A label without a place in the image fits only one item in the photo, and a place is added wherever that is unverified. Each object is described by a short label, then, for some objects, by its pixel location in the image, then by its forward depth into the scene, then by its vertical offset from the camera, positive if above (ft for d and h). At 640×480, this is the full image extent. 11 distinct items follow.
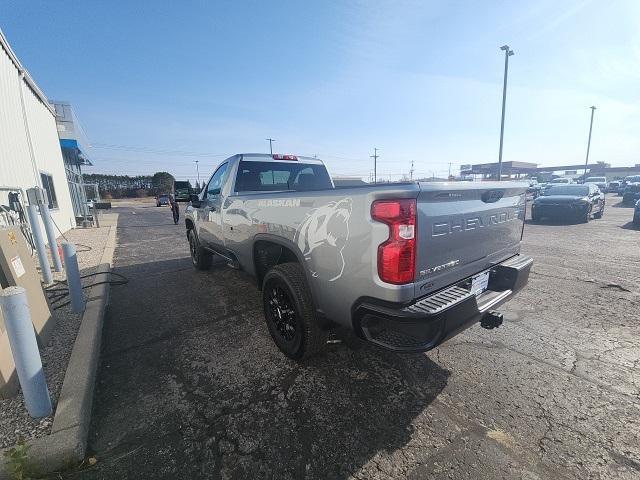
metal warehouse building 24.84 +5.61
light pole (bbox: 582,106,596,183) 145.69 +17.81
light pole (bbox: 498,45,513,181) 56.90 +17.27
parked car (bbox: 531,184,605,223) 39.37 -4.50
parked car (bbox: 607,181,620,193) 117.33 -8.13
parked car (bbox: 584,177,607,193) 111.68 -5.60
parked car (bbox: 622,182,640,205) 64.75 -6.32
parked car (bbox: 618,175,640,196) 104.80 -5.23
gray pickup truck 6.26 -2.00
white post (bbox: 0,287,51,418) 6.66 -3.38
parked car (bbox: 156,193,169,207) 116.21 -4.03
